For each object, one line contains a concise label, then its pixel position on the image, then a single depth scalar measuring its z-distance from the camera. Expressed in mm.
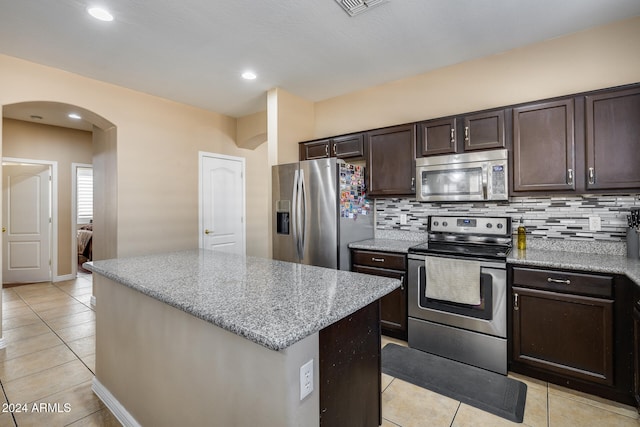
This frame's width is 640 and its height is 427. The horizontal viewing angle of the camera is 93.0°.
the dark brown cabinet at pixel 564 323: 1959
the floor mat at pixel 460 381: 1971
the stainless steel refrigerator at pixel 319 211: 3039
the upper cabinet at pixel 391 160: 3010
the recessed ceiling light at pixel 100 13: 2121
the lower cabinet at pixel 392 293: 2805
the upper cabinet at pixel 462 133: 2570
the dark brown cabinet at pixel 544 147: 2289
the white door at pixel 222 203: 4355
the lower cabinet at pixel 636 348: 1749
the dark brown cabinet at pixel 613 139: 2086
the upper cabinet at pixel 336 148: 3387
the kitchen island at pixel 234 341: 1004
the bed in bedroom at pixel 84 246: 6543
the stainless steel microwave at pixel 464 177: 2553
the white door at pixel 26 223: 5086
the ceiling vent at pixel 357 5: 2059
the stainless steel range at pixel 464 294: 2316
